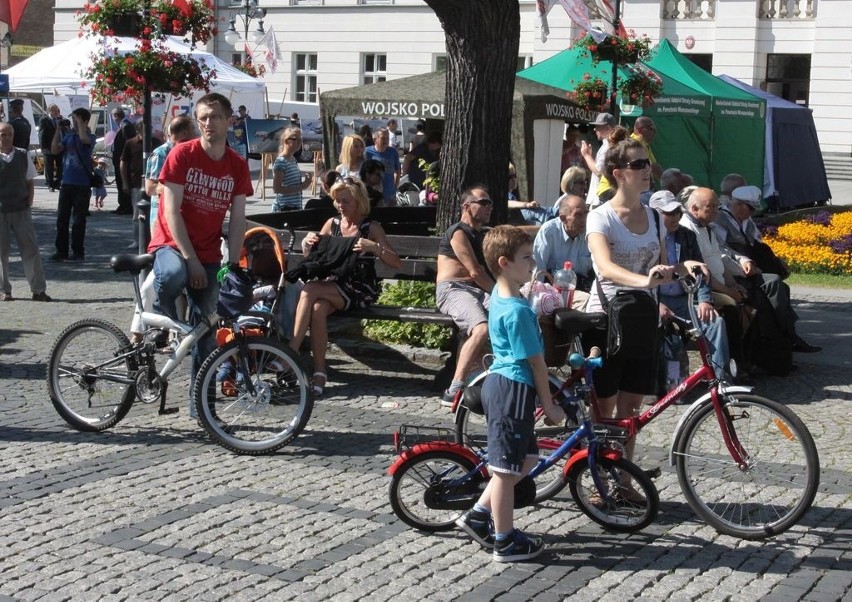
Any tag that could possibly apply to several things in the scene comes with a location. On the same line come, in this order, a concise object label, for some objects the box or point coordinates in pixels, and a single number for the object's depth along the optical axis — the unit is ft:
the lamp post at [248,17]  125.74
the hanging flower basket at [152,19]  48.96
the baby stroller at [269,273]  27.89
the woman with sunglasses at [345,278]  28.81
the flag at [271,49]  139.03
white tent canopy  77.97
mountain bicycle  23.36
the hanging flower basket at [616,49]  58.29
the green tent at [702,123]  77.20
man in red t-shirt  24.63
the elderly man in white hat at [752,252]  32.40
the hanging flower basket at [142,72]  50.60
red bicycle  18.57
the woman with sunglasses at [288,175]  43.45
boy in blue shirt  17.57
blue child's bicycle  18.67
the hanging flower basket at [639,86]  62.59
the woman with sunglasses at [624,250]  19.58
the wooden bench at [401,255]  29.25
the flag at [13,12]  48.16
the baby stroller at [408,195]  52.49
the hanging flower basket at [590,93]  61.98
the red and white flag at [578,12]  59.00
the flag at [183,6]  49.96
